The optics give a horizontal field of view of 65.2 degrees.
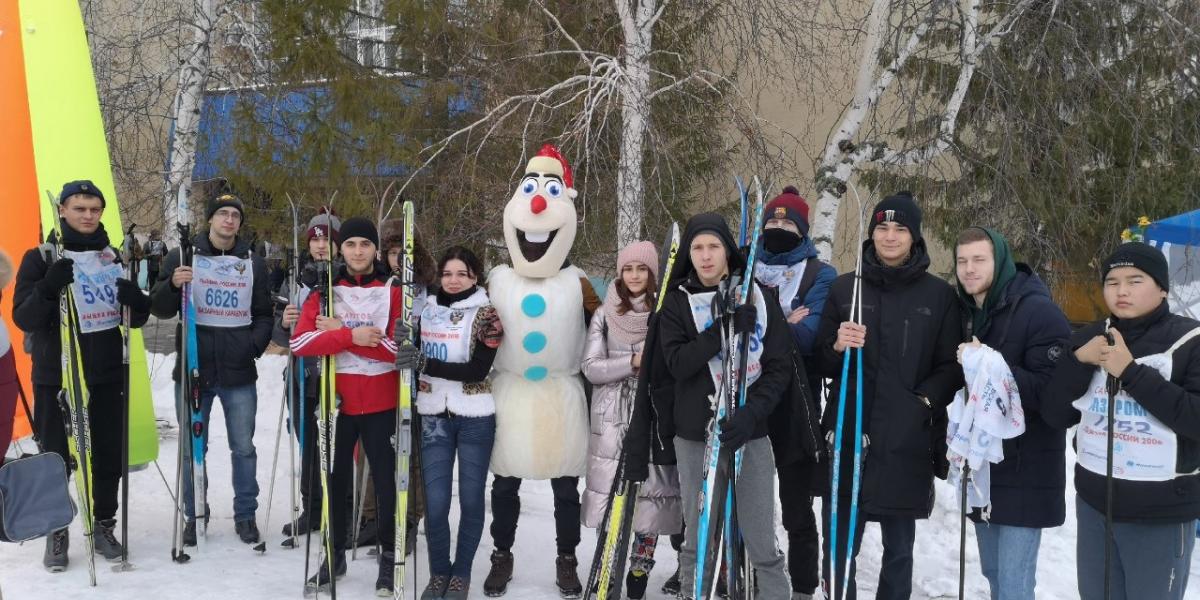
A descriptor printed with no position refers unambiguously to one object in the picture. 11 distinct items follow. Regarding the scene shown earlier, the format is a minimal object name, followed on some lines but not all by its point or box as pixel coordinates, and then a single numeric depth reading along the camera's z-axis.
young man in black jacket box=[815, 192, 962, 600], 3.54
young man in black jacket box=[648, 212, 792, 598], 3.67
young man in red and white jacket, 4.36
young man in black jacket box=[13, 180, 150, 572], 4.59
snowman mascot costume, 4.36
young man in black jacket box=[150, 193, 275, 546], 4.94
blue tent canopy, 5.74
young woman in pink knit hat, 4.27
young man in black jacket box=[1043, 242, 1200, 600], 2.96
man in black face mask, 4.04
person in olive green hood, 3.33
